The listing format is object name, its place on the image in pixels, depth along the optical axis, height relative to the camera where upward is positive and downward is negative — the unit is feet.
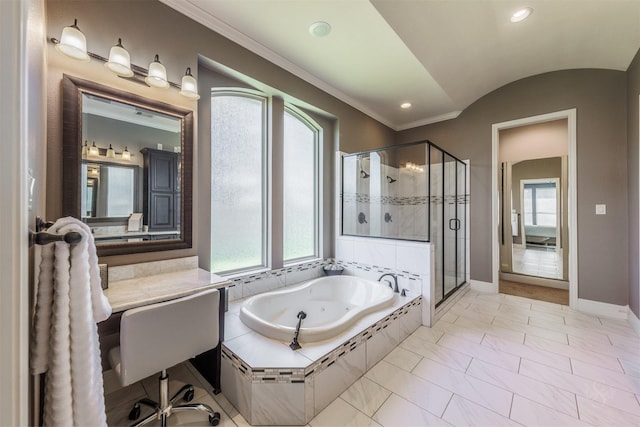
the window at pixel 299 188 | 9.95 +1.05
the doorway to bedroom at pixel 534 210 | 12.35 +0.24
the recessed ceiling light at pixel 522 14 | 7.31 +5.84
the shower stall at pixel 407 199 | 10.29 +0.65
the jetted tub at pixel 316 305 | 5.90 -2.72
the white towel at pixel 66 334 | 2.50 -1.20
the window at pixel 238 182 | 7.94 +1.06
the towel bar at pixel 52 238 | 2.52 -0.24
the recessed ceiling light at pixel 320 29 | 6.97 +5.17
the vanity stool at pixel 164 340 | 3.89 -2.08
